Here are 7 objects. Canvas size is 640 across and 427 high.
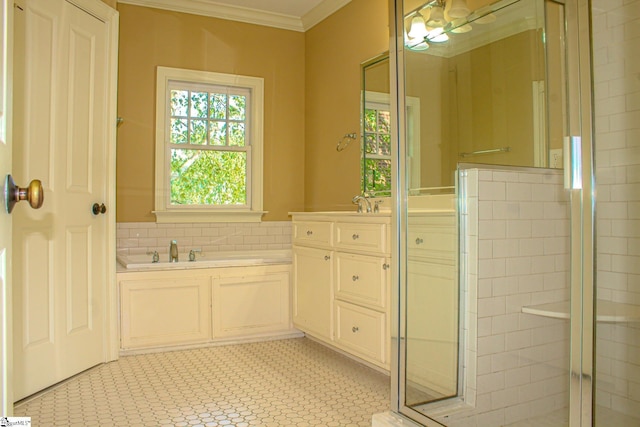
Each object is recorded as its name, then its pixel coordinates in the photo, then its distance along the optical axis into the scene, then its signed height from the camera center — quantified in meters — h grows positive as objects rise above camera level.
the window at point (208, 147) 4.46 +0.58
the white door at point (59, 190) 2.66 +0.13
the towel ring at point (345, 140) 4.18 +0.59
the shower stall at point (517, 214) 1.42 +0.00
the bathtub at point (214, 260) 3.63 -0.34
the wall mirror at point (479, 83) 2.10 +0.58
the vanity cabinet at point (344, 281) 2.87 -0.40
